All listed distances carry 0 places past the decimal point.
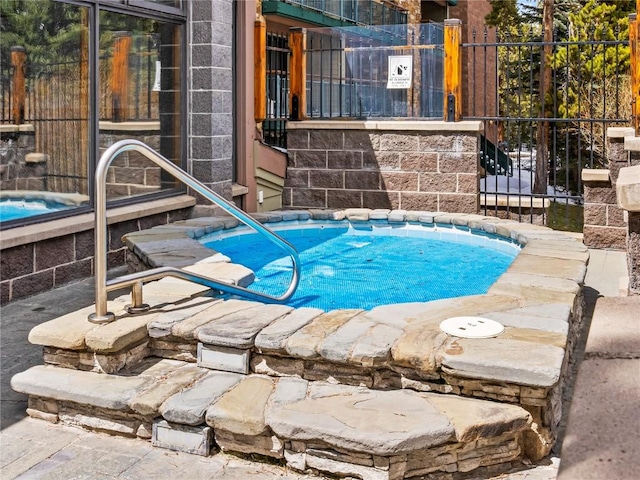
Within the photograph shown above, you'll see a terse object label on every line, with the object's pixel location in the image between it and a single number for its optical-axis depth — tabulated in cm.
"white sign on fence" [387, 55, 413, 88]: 952
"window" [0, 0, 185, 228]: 585
